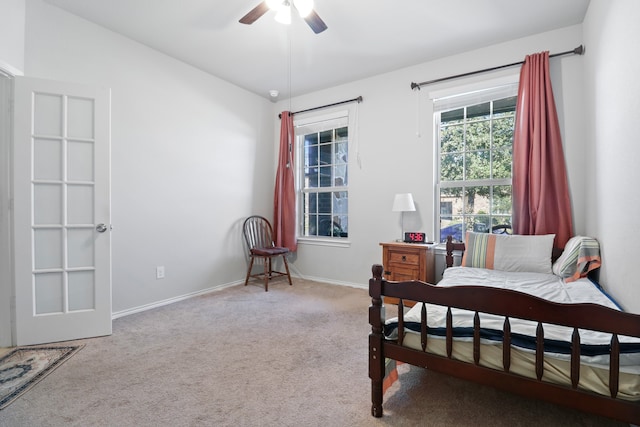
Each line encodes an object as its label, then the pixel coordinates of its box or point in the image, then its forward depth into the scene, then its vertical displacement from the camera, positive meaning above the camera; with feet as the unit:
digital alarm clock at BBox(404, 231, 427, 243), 10.81 -0.93
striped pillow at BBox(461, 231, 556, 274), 8.09 -1.13
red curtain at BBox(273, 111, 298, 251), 14.35 +0.89
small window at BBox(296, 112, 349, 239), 13.67 +1.58
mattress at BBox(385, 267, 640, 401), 3.63 -1.82
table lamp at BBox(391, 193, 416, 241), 10.85 +0.28
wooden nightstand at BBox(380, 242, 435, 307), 10.09 -1.72
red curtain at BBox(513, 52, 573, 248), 8.83 +1.42
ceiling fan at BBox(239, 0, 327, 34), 6.96 +4.73
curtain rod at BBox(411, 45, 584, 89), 8.79 +4.66
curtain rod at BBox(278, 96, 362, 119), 12.71 +4.66
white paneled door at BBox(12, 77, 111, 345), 7.34 -0.02
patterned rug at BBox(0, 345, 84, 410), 5.54 -3.25
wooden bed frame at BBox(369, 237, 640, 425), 3.49 -1.76
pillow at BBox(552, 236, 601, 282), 7.29 -1.16
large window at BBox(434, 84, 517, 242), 10.22 +1.82
